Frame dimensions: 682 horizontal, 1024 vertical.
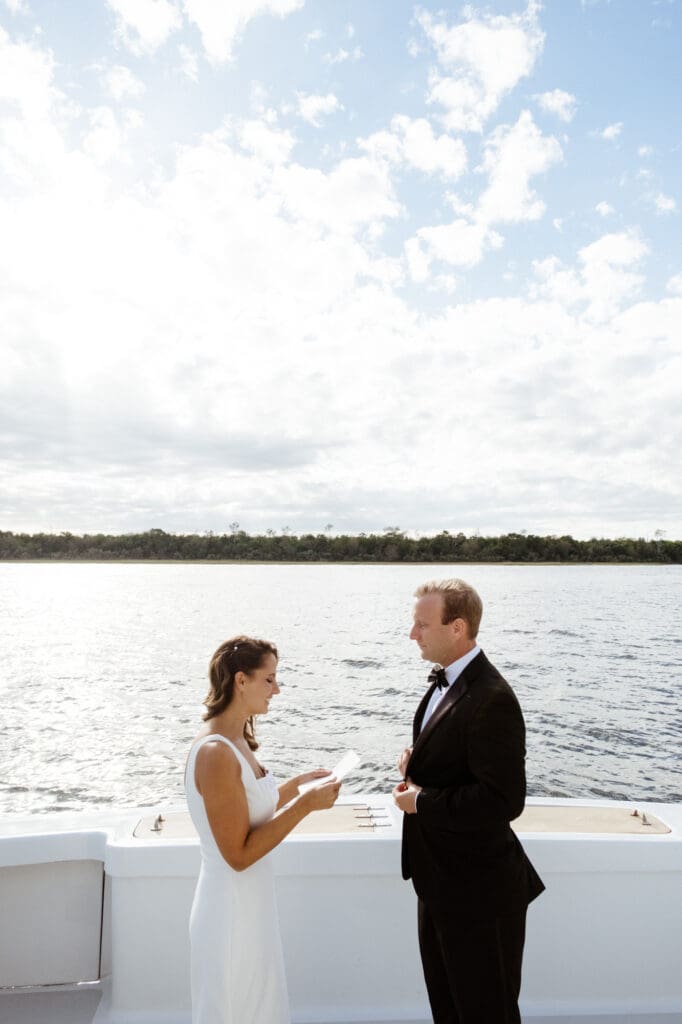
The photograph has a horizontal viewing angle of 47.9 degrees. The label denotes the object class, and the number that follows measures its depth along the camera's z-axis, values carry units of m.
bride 1.67
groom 1.67
